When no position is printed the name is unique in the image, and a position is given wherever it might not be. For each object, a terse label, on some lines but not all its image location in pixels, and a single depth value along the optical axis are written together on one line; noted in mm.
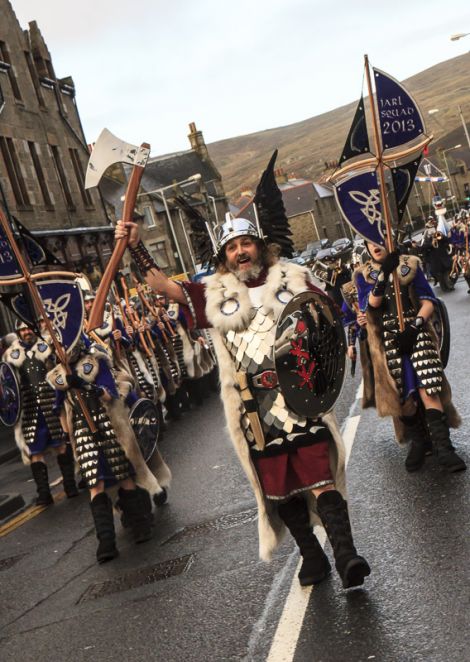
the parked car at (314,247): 70312
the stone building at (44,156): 31266
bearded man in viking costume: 5520
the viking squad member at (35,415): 11141
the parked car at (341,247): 58584
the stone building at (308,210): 115000
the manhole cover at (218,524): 7547
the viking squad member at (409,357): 7582
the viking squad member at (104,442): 8023
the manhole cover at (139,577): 6699
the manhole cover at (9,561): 8477
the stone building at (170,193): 68812
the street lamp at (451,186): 131275
